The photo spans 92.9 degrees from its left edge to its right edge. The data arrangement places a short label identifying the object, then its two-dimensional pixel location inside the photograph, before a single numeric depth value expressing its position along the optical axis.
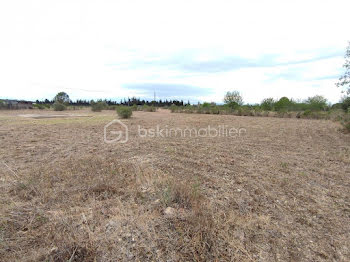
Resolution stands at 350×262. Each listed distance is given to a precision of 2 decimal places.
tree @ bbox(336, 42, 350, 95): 5.97
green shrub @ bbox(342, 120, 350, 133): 6.46
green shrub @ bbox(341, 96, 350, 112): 6.29
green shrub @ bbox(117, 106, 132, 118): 12.46
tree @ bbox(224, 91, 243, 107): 36.77
